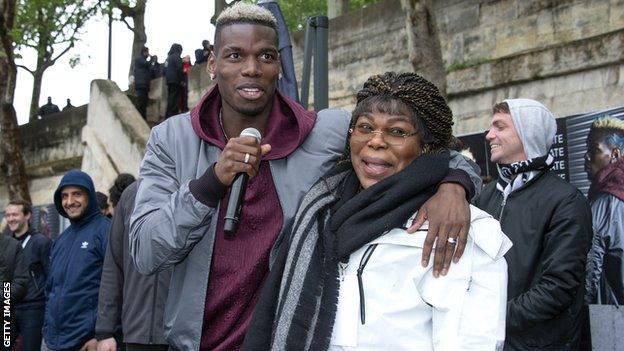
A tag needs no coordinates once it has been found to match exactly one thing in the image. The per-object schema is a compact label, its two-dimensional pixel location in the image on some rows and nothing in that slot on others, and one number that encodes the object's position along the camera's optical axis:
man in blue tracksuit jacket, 6.06
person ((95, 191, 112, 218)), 8.57
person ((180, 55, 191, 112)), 16.74
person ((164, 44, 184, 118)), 16.28
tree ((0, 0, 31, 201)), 15.40
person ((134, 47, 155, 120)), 17.50
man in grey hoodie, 4.03
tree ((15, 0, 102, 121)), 26.81
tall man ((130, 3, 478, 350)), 2.49
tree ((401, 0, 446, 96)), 9.03
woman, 2.39
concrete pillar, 20.23
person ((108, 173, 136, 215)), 6.64
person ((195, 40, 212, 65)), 19.36
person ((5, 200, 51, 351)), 7.68
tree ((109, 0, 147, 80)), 27.98
